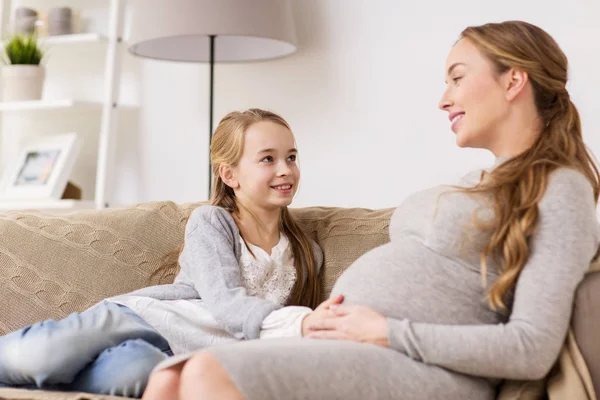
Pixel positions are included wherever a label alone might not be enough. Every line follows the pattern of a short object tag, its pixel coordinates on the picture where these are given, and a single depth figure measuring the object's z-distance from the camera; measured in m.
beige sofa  1.99
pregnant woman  1.23
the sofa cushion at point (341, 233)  2.04
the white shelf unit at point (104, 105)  3.17
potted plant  3.21
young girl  1.59
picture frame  3.18
